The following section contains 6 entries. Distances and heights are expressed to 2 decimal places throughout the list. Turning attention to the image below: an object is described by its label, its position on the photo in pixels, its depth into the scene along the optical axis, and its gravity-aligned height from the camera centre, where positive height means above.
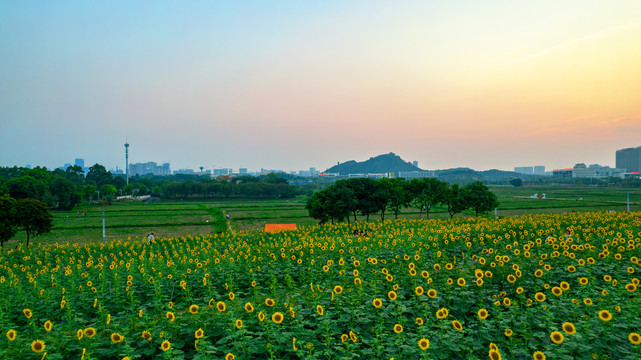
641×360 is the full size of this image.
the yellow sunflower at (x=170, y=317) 4.47 -1.90
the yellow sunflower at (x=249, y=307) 4.55 -1.82
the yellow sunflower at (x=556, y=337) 3.52 -1.77
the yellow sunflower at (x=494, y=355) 3.32 -1.84
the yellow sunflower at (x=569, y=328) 3.70 -1.76
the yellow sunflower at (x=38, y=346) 3.84 -1.98
